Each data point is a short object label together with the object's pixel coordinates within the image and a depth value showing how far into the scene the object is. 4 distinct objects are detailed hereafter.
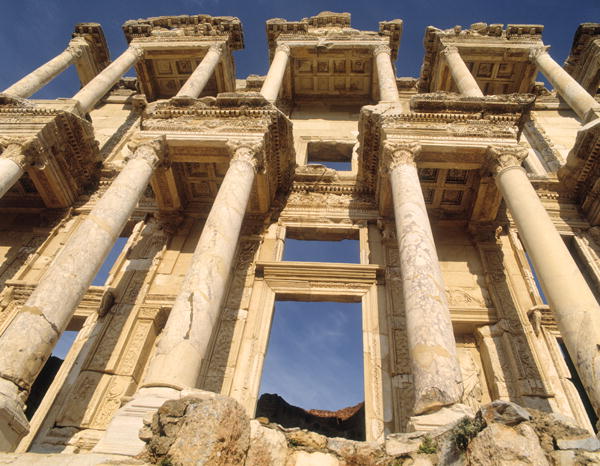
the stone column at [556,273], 6.21
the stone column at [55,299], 5.98
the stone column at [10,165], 10.04
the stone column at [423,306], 6.08
